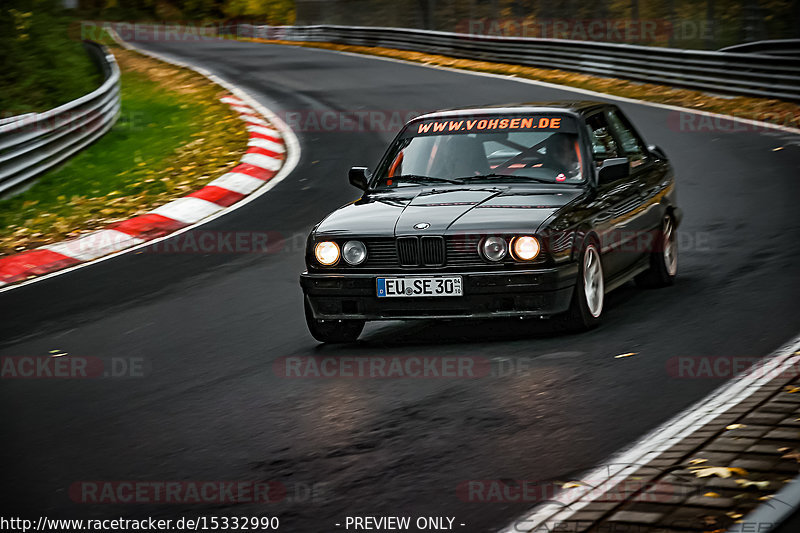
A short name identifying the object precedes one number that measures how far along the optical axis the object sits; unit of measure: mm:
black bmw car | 14148
